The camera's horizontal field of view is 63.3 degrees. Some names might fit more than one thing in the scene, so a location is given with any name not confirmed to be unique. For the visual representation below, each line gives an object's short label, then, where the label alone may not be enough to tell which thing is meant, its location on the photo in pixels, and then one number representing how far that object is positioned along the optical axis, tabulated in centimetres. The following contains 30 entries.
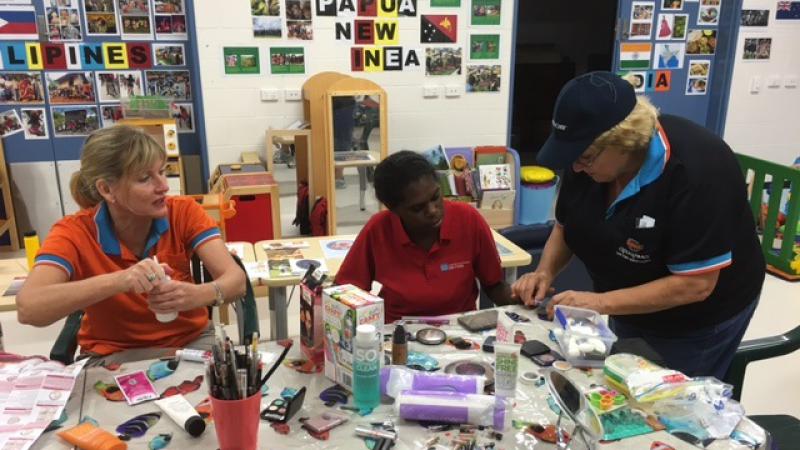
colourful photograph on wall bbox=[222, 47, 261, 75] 446
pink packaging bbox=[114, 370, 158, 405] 144
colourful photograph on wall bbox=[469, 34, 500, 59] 484
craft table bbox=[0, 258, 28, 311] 224
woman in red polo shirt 194
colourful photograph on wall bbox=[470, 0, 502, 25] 477
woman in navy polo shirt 160
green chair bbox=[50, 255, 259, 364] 185
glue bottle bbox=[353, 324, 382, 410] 135
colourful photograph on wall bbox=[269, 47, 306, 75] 455
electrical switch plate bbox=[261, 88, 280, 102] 461
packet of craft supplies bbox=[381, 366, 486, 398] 139
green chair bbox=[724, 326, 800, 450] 194
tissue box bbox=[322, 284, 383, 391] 139
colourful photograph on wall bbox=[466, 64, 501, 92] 492
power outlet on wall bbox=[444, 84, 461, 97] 490
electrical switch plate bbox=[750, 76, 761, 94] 544
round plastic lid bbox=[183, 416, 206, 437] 130
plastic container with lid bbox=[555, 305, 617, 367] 155
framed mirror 444
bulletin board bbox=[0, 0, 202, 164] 433
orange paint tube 125
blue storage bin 505
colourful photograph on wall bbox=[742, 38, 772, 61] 534
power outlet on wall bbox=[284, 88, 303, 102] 466
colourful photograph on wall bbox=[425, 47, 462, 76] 479
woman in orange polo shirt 165
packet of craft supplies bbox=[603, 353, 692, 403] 137
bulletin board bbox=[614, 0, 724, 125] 515
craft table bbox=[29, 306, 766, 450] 128
